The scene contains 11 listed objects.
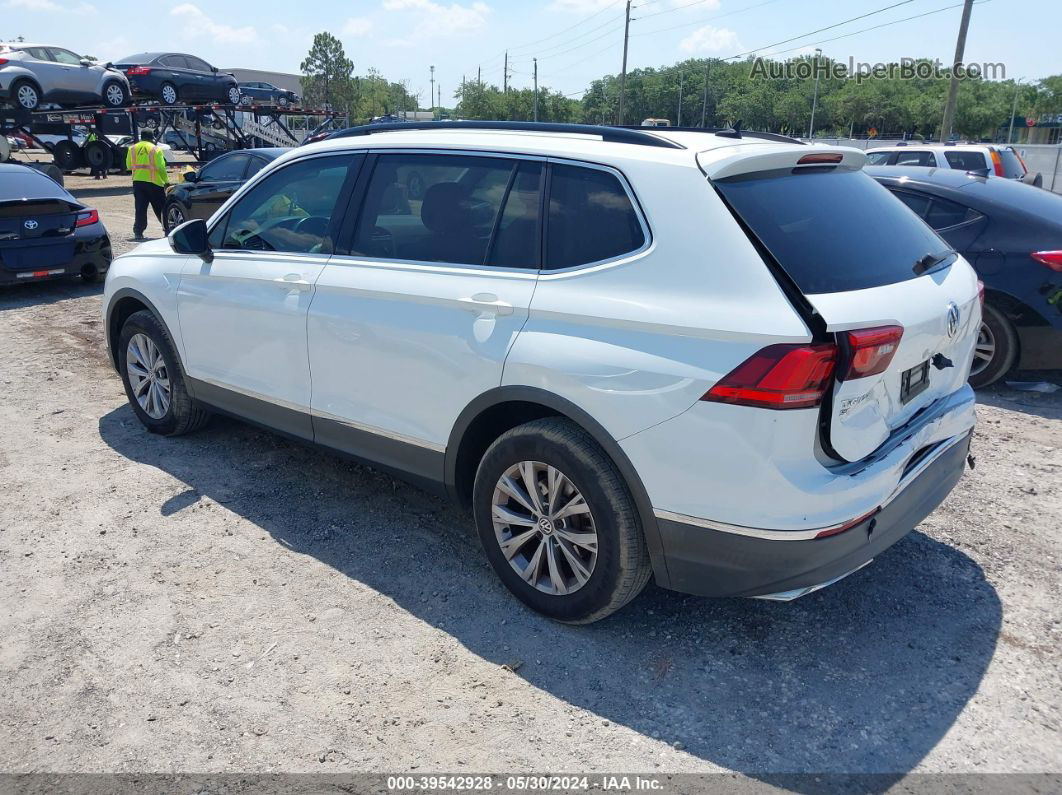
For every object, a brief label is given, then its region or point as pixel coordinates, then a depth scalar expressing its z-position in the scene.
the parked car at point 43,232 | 9.19
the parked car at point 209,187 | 14.55
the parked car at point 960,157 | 13.73
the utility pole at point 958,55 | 24.89
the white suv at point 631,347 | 2.70
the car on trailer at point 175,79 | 25.48
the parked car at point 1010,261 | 6.00
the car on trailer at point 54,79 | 21.27
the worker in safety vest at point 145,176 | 13.91
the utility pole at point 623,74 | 54.63
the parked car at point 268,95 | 30.28
